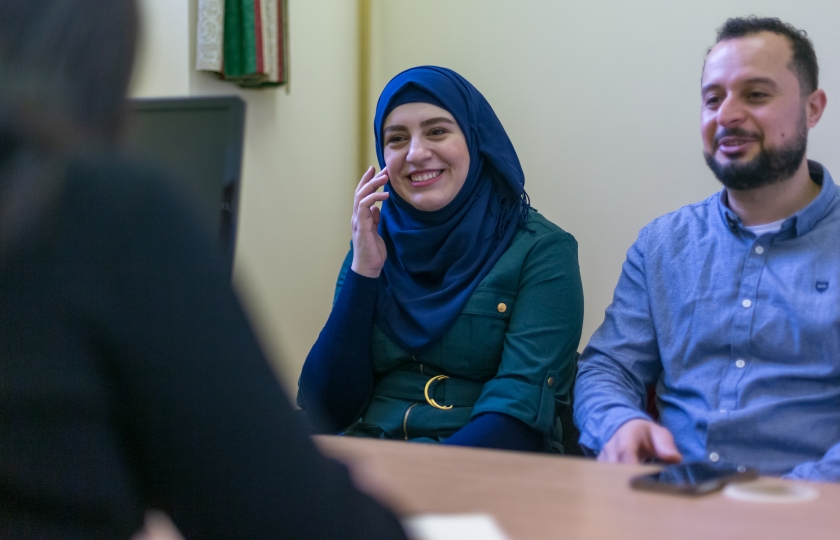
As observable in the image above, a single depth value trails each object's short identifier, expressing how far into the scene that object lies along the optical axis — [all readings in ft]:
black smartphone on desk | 2.46
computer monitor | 3.56
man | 4.45
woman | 5.24
